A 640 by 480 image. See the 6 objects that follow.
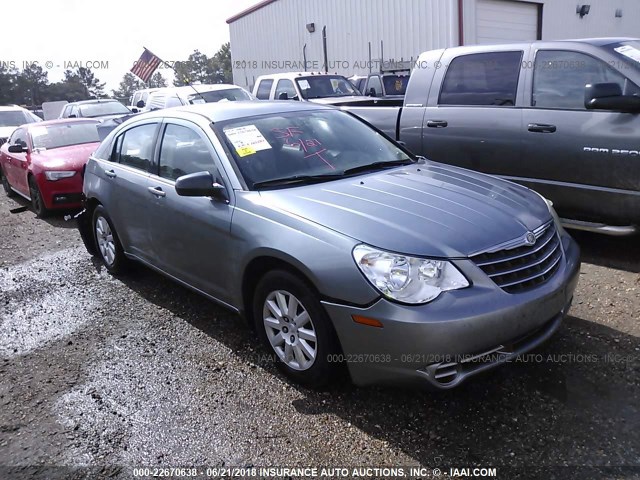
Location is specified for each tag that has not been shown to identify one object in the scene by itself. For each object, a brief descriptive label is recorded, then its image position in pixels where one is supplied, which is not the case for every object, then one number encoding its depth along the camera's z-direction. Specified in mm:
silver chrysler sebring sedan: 2635
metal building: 17203
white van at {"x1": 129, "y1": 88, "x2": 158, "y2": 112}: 15305
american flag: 12406
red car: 7820
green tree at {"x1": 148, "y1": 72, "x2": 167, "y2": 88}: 48531
